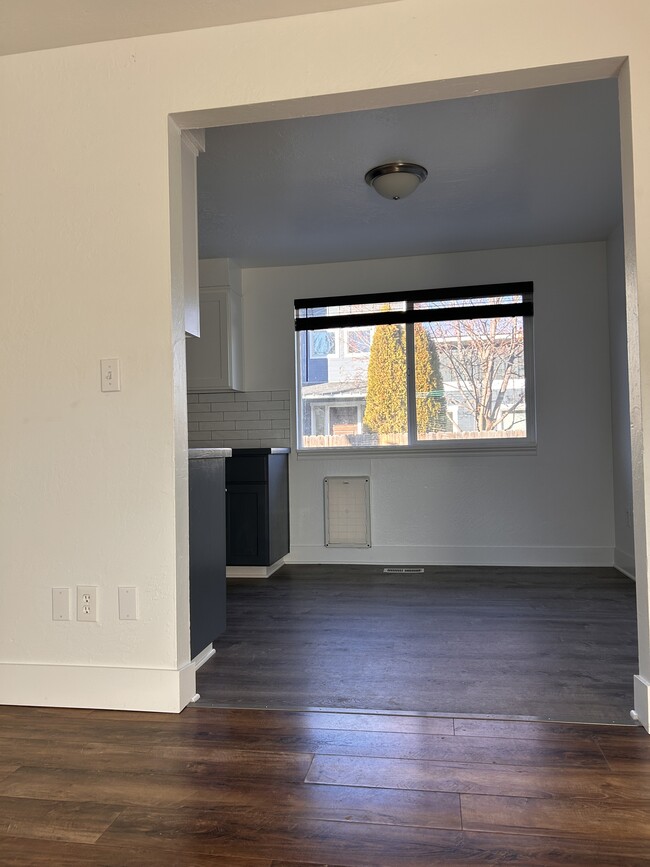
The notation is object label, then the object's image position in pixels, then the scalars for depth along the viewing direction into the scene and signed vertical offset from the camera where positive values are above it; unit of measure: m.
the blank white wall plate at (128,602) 2.20 -0.55
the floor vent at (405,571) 4.63 -0.97
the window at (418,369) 4.93 +0.55
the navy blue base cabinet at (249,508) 4.50 -0.48
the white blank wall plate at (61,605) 2.25 -0.56
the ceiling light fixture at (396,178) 3.30 +1.37
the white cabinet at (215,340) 4.90 +0.79
